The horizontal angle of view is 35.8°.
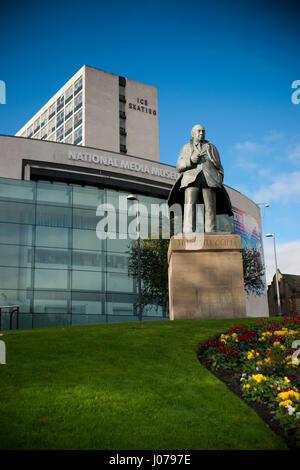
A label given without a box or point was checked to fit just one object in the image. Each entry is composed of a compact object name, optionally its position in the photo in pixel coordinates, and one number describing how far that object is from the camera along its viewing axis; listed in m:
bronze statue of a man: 16.34
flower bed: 6.71
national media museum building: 33.97
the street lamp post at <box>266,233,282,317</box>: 48.59
